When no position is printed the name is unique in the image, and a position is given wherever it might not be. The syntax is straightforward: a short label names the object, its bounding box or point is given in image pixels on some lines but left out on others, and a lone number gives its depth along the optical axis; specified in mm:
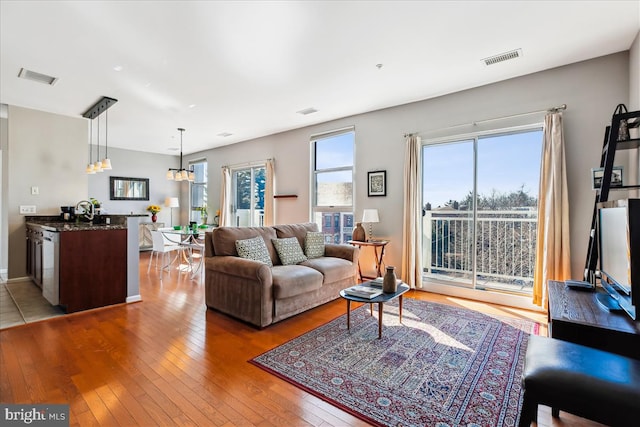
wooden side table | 4371
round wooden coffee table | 2633
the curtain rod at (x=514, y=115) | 3332
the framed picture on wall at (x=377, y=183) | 4730
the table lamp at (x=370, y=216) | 4531
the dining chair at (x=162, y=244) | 5004
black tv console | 1557
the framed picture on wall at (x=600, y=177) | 2803
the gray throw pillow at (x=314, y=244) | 4070
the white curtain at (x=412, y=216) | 4344
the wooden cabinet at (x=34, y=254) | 3928
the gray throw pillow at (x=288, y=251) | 3717
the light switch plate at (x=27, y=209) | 4611
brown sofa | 2938
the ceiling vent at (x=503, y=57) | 3061
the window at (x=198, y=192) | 8312
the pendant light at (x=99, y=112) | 4395
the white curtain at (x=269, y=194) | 6336
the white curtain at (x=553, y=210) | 3258
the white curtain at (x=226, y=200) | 7391
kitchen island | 3256
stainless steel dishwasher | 3242
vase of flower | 7986
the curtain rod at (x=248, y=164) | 6627
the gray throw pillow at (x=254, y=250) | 3350
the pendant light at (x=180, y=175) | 5684
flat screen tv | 1595
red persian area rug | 1755
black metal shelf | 2340
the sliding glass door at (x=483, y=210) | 3748
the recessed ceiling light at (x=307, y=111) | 4807
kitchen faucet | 4285
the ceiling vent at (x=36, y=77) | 3513
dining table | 5133
